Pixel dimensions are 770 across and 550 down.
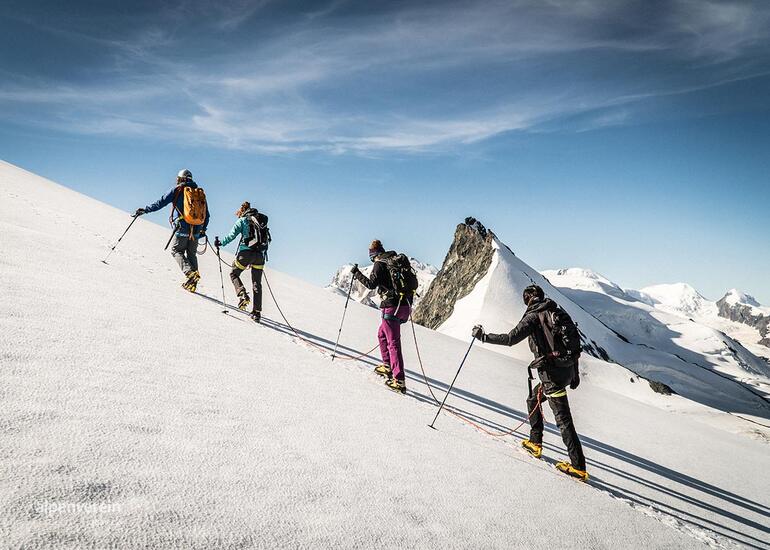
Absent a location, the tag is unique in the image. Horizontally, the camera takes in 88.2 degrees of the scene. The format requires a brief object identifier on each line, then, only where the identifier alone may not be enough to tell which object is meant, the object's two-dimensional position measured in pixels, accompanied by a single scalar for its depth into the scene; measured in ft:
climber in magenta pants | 25.55
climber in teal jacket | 32.94
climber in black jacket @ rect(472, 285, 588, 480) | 19.39
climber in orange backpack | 33.63
